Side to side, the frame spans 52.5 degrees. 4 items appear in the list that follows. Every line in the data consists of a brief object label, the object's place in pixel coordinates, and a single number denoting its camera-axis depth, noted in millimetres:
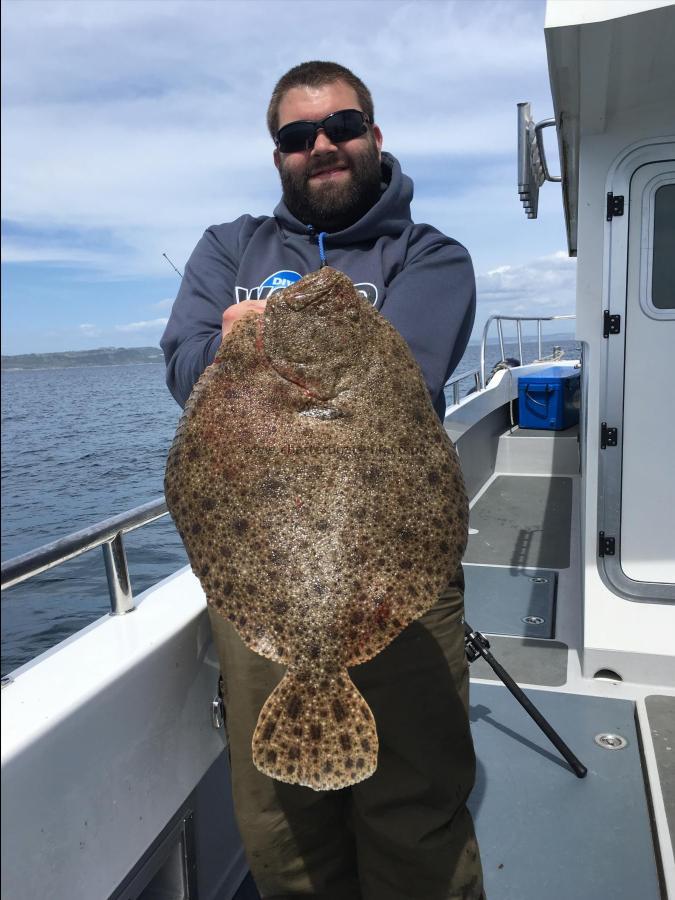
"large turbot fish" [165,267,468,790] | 1387
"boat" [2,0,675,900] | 1689
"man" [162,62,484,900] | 1865
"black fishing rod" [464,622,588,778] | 2836
